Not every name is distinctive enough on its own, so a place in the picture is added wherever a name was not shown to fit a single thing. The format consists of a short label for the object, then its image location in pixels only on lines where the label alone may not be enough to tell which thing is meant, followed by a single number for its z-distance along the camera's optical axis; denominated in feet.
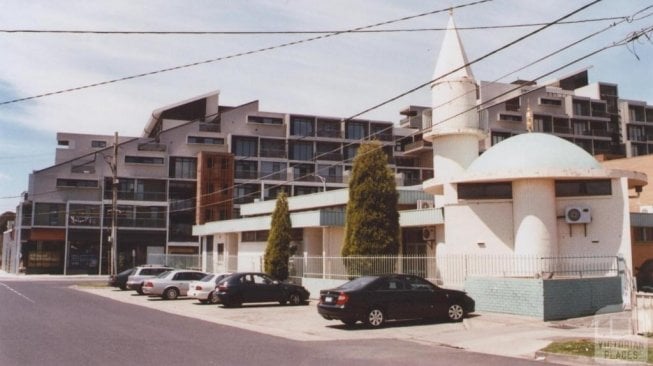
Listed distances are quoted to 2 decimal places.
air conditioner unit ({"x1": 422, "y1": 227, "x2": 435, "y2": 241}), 94.68
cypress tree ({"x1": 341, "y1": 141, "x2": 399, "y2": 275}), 84.89
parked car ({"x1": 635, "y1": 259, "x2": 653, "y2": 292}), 84.84
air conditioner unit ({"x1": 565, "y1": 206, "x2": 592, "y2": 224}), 72.84
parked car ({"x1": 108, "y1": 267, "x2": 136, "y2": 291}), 124.36
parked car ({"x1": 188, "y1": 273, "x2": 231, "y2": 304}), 87.97
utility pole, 135.54
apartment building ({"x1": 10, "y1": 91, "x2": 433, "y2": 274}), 220.02
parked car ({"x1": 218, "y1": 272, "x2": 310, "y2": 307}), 82.02
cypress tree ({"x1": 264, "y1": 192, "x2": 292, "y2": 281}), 107.04
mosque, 64.75
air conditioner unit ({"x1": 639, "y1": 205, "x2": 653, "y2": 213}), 113.38
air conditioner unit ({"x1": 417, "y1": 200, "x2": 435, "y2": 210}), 107.65
